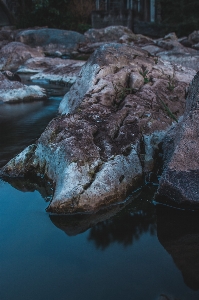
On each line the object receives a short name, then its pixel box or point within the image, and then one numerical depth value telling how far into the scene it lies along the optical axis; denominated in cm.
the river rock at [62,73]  1067
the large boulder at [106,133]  298
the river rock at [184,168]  280
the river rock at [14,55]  1375
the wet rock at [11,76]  958
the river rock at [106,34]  1831
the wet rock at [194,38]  1577
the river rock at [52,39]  1703
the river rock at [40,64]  1306
